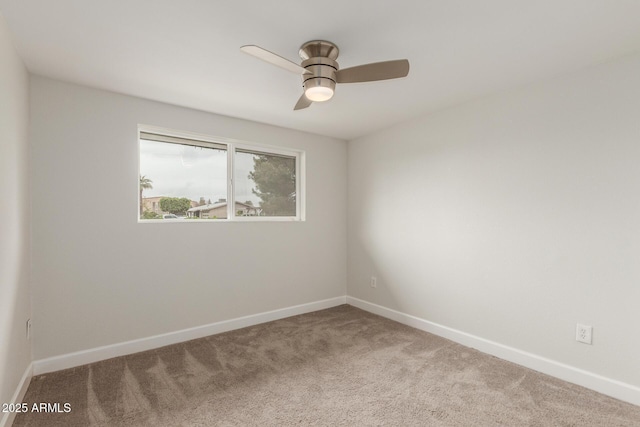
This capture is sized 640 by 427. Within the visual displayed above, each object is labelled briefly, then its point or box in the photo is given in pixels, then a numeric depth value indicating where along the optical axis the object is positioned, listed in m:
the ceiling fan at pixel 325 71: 1.77
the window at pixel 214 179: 2.93
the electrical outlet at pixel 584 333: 2.17
